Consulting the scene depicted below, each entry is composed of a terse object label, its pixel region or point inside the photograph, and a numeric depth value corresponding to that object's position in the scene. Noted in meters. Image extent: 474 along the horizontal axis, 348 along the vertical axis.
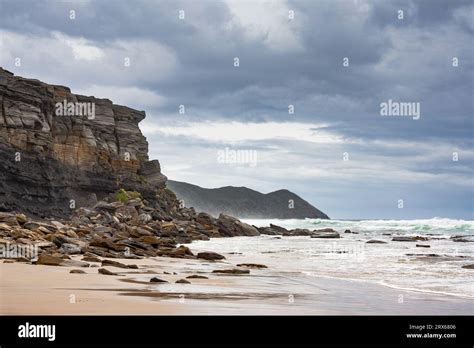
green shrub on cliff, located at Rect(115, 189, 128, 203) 60.38
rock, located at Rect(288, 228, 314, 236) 63.32
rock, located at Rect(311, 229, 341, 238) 53.98
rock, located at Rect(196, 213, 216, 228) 59.56
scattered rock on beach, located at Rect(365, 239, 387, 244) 42.99
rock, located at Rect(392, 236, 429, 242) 48.51
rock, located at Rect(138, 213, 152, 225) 49.27
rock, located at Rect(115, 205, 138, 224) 49.57
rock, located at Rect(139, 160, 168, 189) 71.75
